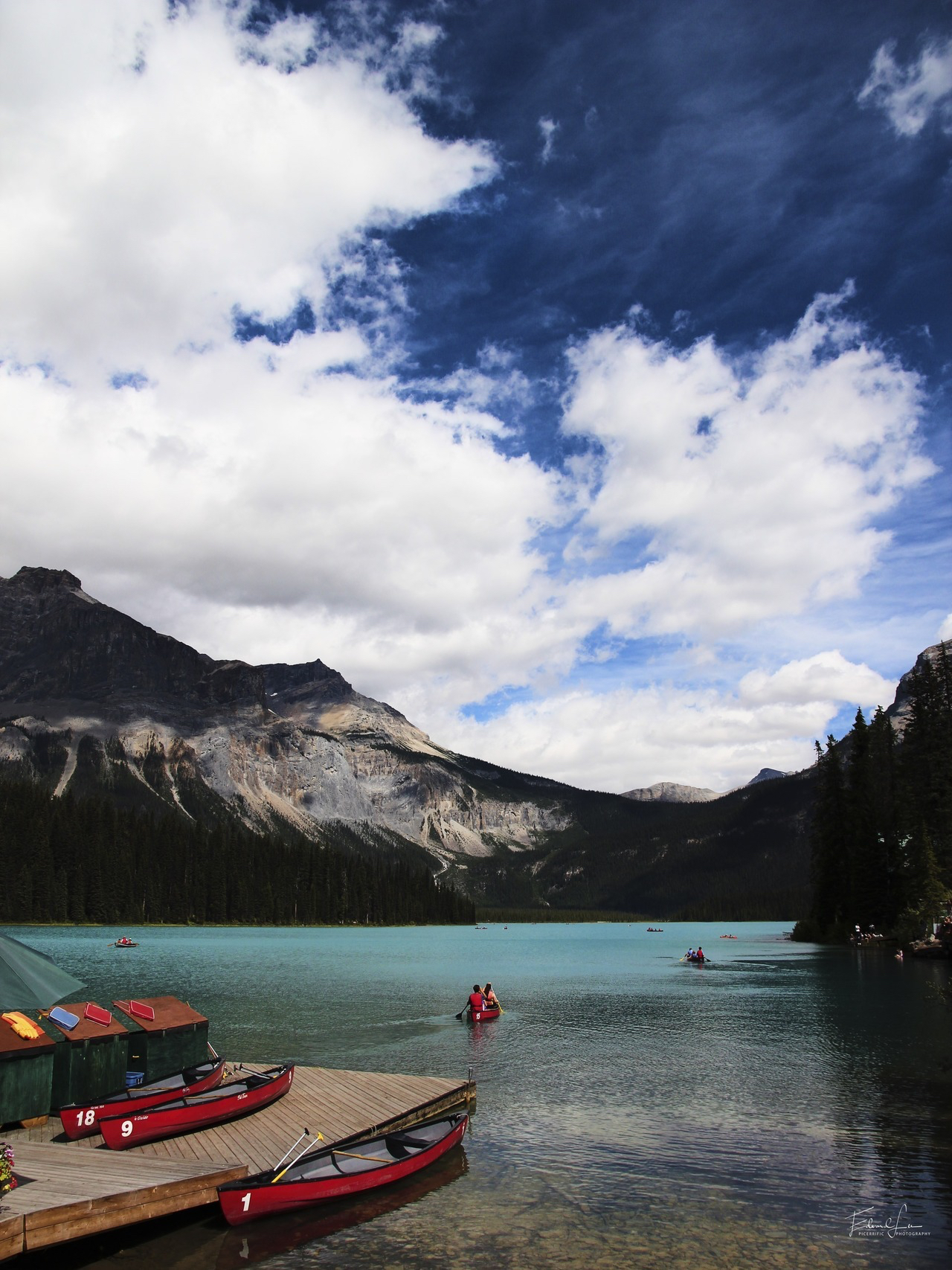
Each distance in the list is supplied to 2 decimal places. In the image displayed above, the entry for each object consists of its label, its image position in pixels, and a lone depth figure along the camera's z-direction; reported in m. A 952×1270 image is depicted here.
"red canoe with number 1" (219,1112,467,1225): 19.33
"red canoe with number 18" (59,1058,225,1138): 22.44
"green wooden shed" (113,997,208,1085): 27.39
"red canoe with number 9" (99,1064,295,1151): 22.38
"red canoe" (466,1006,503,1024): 52.12
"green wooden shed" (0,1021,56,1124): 22.47
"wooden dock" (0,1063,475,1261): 15.76
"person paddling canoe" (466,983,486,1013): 52.75
